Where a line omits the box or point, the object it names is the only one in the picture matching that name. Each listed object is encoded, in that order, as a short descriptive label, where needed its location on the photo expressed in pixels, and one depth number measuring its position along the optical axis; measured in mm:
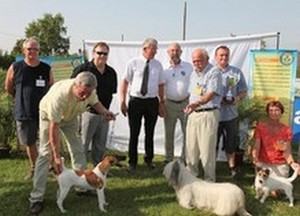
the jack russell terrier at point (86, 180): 2539
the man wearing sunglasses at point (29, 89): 2935
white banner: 3617
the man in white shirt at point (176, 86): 3398
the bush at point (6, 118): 3868
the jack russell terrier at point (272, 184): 2737
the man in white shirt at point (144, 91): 3262
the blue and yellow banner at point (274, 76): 3405
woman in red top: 2908
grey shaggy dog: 2486
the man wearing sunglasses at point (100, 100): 3002
